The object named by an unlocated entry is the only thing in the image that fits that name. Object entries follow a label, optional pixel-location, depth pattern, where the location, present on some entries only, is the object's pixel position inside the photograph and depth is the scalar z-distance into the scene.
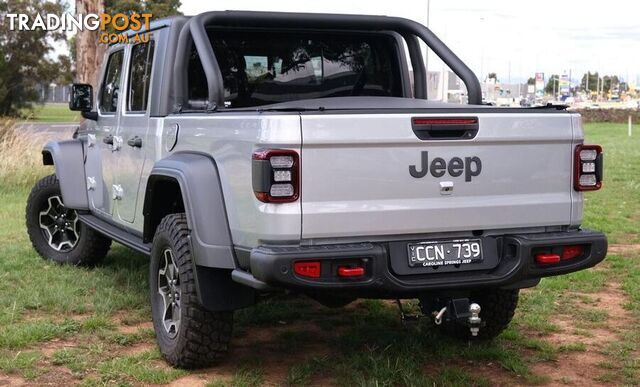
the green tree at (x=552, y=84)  134.25
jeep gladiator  3.80
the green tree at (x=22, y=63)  41.41
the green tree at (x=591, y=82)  147.38
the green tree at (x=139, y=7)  41.28
